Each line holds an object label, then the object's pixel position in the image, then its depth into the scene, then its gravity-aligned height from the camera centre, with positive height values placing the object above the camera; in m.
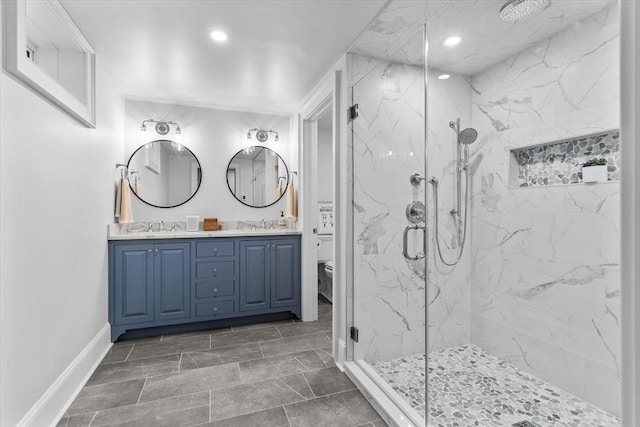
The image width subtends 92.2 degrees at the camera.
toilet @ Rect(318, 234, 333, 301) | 4.11 -0.59
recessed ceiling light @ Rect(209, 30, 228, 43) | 2.05 +1.22
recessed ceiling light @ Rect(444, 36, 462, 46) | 1.90 +1.09
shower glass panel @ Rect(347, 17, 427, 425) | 2.12 +0.05
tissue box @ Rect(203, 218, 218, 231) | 3.38 -0.09
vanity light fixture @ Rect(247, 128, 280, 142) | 3.64 +0.99
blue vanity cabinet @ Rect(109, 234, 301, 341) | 2.77 -0.64
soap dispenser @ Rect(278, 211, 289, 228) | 3.75 -0.07
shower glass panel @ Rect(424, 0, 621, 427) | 1.49 +0.00
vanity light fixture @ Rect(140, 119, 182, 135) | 3.28 +0.97
